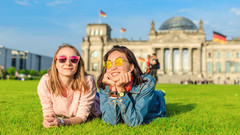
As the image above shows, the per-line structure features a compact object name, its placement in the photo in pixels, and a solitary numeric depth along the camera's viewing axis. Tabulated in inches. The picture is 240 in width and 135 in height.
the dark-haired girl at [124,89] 147.2
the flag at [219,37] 1942.9
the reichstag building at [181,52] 2475.4
